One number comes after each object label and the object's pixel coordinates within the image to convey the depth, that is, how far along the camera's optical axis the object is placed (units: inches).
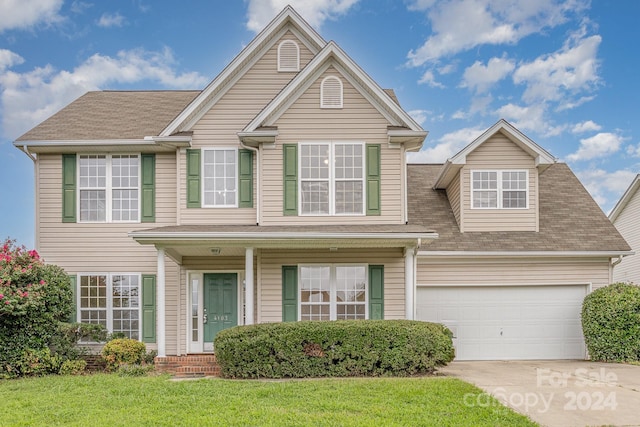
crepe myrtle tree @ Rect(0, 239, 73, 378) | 444.5
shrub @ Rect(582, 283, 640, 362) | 517.7
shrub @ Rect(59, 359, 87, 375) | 462.6
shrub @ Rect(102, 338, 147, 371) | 468.8
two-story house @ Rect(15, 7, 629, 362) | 512.4
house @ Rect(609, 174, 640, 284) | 732.7
